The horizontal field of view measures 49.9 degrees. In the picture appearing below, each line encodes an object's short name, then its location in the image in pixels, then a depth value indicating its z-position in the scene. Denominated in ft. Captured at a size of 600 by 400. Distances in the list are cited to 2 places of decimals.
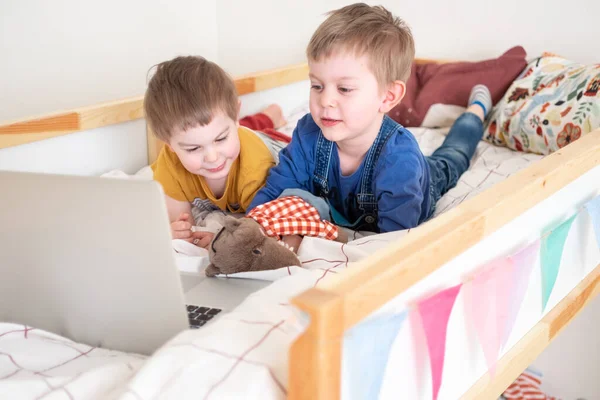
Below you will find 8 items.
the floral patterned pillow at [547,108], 5.18
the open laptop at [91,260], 2.09
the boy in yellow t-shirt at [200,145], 3.92
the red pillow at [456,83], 6.35
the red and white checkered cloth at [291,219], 3.45
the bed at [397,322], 1.83
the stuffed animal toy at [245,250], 3.04
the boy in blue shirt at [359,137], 3.84
